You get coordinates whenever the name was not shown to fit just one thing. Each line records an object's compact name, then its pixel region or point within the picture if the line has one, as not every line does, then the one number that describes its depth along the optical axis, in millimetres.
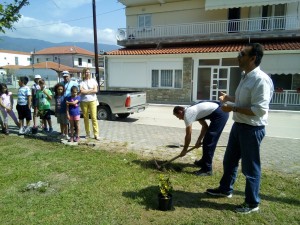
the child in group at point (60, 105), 6891
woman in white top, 6758
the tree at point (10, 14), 6216
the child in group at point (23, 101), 7469
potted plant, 3412
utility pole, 18453
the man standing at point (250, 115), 2994
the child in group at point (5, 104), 7555
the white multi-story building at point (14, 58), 62344
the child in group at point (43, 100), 7571
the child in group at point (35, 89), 8000
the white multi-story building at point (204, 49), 15742
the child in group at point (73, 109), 6570
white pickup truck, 9914
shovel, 4871
